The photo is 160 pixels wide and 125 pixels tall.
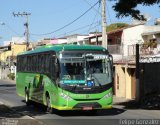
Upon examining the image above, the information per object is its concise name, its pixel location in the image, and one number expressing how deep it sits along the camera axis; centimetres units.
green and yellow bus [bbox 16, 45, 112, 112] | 1463
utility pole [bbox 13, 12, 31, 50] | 5136
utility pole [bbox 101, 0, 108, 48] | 2424
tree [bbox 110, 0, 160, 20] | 1653
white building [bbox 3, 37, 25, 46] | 9156
